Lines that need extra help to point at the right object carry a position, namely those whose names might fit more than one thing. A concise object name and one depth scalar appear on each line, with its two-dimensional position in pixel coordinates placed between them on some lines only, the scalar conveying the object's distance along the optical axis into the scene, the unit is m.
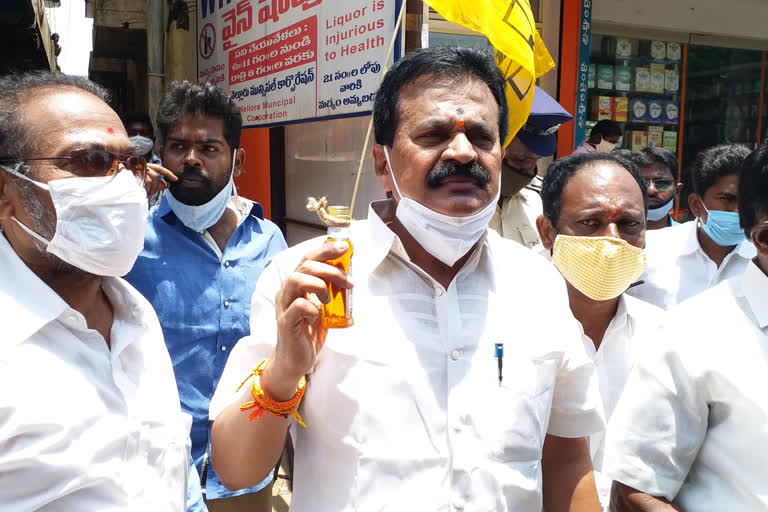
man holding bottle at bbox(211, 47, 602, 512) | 1.41
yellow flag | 2.54
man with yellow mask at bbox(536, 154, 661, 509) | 2.26
